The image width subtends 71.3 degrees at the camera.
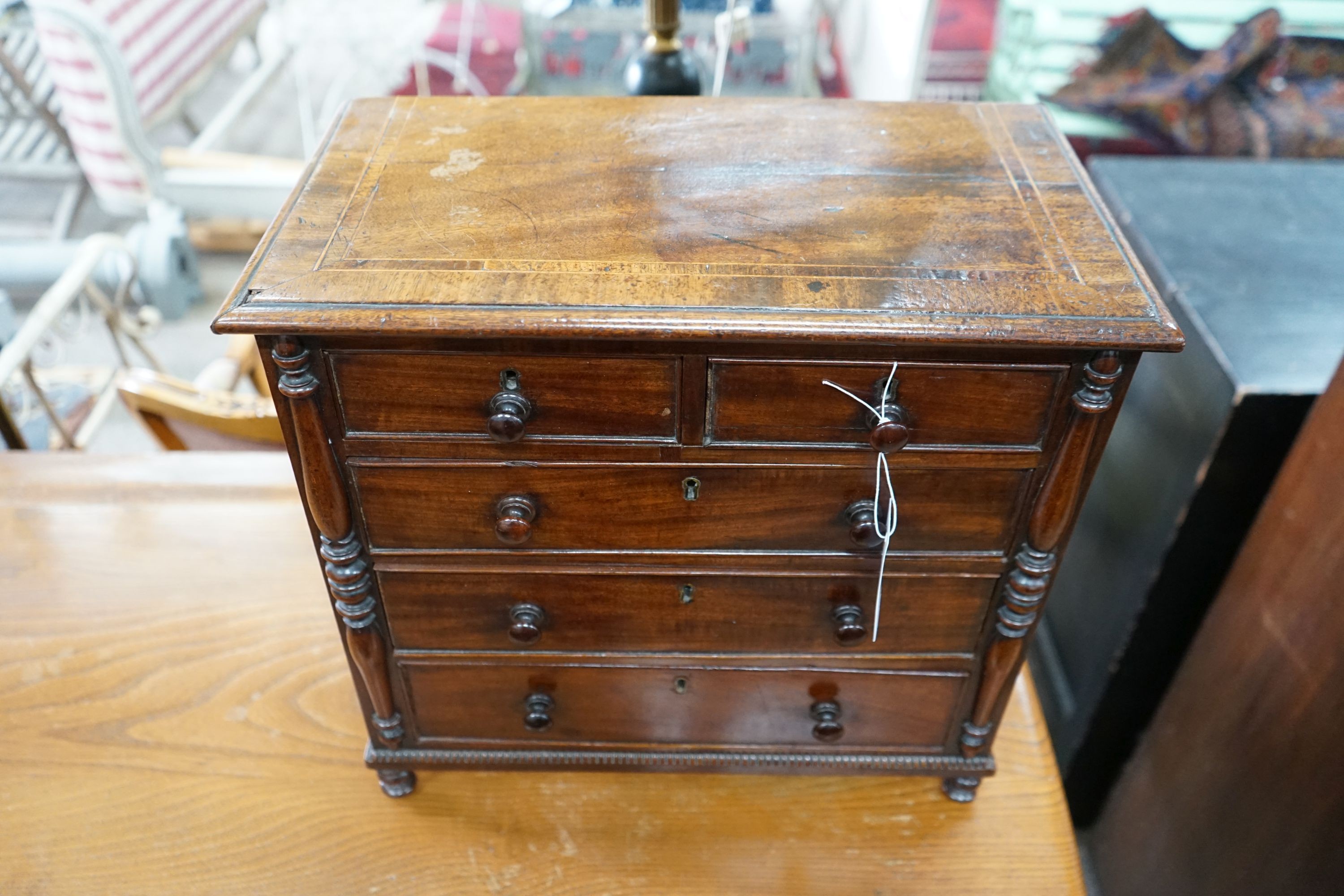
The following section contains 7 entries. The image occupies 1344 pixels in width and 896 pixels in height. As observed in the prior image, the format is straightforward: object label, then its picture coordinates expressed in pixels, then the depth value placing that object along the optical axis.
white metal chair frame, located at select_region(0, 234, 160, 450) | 1.54
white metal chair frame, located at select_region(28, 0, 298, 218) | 2.57
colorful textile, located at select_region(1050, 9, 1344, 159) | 2.18
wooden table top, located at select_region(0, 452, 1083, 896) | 1.06
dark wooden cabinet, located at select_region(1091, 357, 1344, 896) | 1.03
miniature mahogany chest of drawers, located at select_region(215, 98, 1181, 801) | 0.75
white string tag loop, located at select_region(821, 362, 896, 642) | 0.84
